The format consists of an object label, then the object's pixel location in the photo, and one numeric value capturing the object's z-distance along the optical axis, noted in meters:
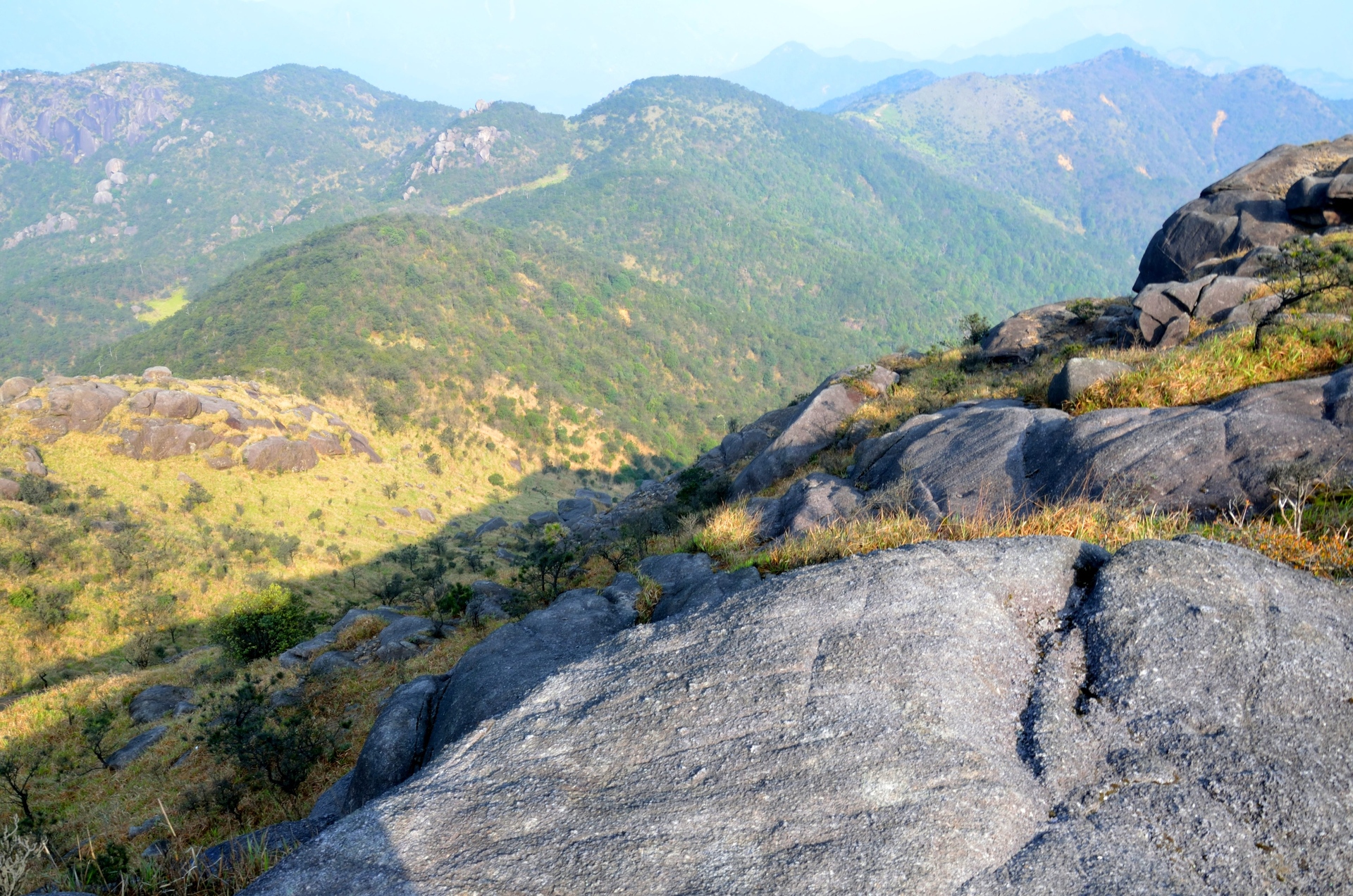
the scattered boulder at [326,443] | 45.09
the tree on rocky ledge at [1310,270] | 13.41
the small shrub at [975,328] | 27.67
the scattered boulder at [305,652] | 17.41
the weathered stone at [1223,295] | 17.27
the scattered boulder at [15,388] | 37.53
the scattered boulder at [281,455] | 40.84
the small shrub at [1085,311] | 23.52
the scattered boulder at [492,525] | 44.03
